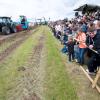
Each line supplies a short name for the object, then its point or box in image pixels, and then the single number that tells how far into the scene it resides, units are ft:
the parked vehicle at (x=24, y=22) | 56.59
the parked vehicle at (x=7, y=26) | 42.68
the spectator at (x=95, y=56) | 11.30
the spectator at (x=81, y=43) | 14.26
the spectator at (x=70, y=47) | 15.98
